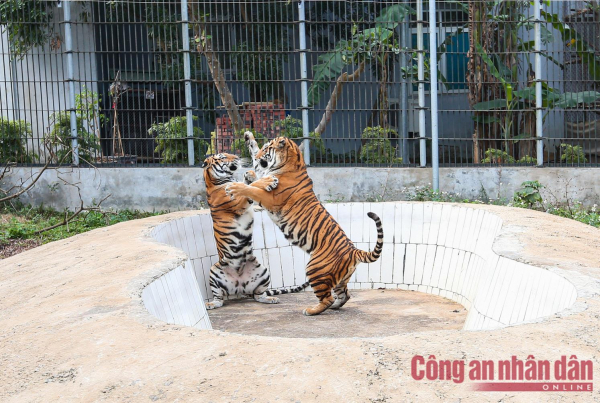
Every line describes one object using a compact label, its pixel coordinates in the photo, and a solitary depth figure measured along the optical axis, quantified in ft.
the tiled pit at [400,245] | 22.95
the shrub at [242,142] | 34.94
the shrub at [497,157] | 36.02
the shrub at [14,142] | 35.81
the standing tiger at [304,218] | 20.49
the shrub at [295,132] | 35.22
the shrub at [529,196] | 33.24
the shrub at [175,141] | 35.35
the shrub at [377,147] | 35.40
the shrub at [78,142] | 35.40
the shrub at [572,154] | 35.81
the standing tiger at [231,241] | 22.85
